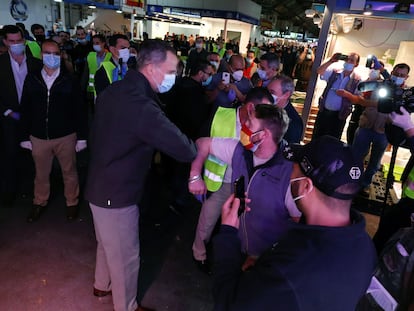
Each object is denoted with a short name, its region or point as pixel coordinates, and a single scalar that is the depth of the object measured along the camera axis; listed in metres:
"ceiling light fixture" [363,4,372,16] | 5.22
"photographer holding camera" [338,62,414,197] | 4.49
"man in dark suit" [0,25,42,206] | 3.42
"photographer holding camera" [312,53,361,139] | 5.08
